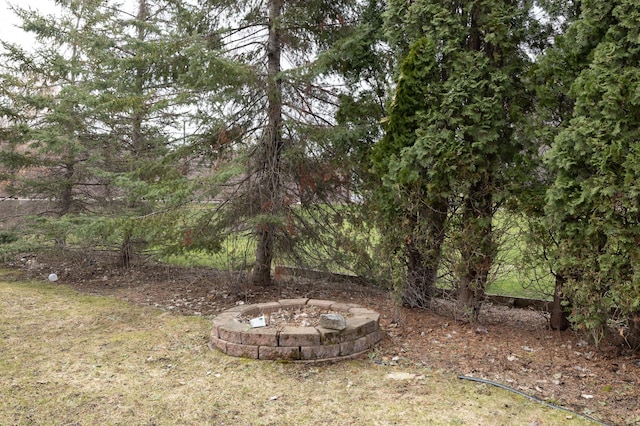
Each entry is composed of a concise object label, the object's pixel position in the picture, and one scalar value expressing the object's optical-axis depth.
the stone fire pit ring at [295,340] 3.88
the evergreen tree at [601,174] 3.38
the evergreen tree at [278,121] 5.75
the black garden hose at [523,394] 2.93
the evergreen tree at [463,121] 4.38
